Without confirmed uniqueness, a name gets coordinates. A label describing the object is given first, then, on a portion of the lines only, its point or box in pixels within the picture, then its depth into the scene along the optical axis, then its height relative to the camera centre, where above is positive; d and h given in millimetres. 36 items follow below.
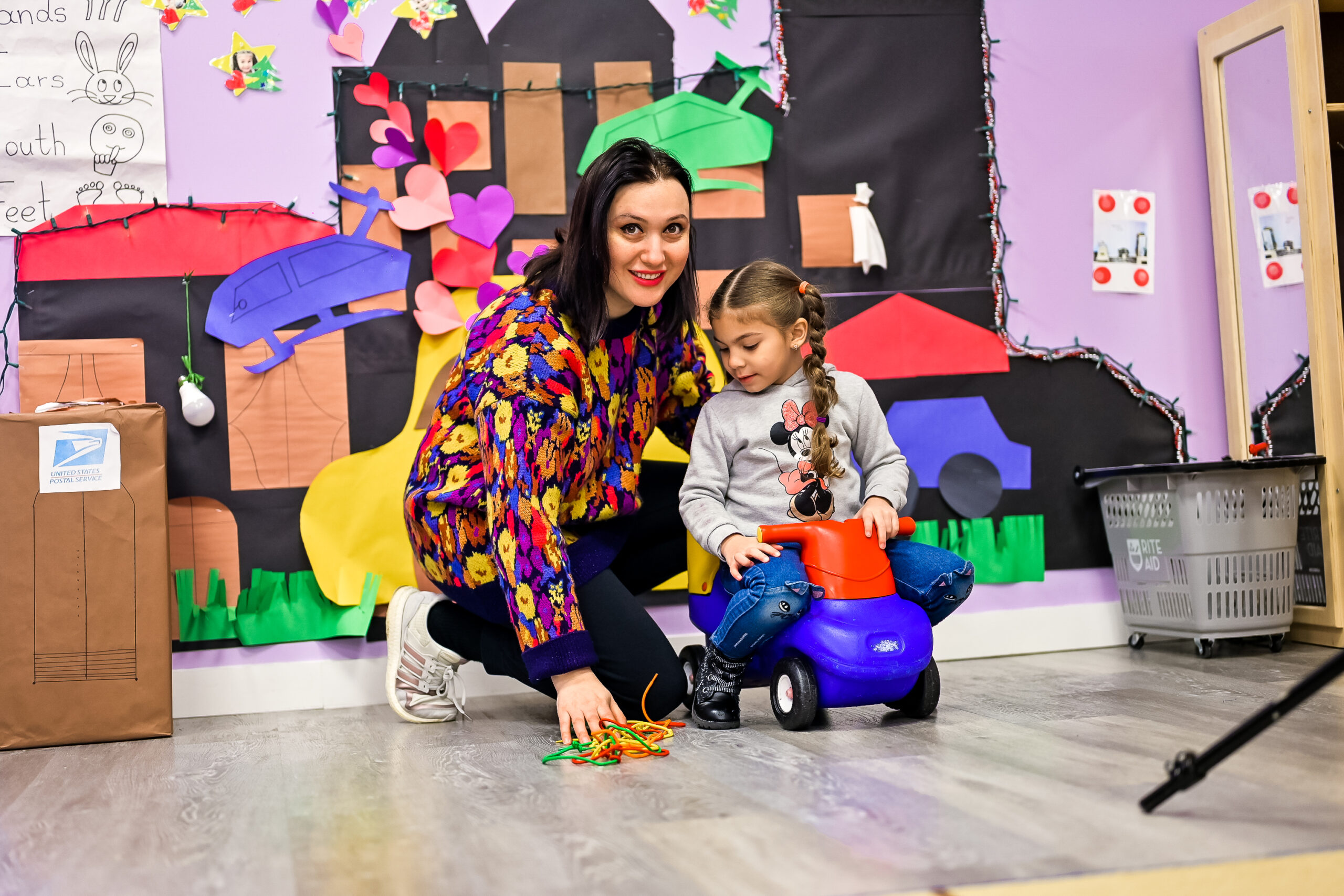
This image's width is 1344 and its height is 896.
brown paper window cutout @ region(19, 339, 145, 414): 2188 +322
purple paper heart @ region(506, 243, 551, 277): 2330 +537
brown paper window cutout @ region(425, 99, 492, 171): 2336 +860
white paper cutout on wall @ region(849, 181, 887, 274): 2463 +587
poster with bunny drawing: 2207 +872
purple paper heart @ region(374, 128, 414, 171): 2305 +780
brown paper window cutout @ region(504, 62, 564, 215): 2359 +805
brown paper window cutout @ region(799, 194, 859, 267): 2471 +606
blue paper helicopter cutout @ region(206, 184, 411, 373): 2260 +493
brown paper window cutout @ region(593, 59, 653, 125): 2395 +923
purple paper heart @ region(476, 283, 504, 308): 2336 +470
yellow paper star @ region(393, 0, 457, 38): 2330 +1084
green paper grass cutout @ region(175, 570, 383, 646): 2215 -200
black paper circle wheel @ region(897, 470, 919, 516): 2396 -20
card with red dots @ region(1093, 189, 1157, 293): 2609 +581
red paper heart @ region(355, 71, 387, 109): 2311 +910
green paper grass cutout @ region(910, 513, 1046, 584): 2494 -140
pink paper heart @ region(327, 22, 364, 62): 2305 +1023
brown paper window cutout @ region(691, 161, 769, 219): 2430 +678
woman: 1663 +70
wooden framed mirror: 2338 +494
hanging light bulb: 2191 +241
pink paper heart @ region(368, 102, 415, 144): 2301 +847
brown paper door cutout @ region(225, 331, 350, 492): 2254 +214
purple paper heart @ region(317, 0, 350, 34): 2295 +1078
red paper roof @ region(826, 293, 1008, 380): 2482 +338
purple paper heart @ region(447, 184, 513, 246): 2326 +640
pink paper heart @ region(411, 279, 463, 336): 2309 +436
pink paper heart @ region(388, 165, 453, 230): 2303 +666
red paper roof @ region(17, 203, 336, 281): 2213 +593
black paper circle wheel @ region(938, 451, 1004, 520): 2500 +2
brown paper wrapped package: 1932 -150
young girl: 1786 +74
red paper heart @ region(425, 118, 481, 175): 2316 +795
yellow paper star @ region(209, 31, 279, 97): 2277 +962
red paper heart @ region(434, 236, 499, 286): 2318 +533
